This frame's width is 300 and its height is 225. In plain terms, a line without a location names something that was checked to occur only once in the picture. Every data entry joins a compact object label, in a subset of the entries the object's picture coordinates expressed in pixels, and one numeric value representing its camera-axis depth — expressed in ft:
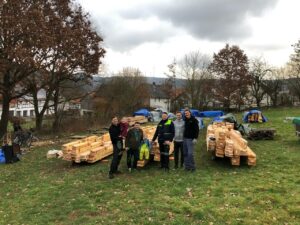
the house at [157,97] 178.80
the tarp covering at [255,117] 59.11
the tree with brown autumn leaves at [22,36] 44.25
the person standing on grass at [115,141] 25.28
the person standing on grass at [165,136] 25.60
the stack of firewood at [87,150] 30.07
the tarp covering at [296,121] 35.63
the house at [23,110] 194.73
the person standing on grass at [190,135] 24.91
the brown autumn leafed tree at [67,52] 53.04
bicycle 42.49
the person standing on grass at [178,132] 25.78
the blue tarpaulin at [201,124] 51.36
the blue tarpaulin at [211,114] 72.27
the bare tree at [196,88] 113.56
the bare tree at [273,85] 121.67
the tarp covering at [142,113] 72.16
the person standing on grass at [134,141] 25.87
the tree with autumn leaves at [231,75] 114.97
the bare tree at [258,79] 122.87
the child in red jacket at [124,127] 25.85
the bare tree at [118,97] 91.54
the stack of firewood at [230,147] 25.92
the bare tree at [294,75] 110.59
